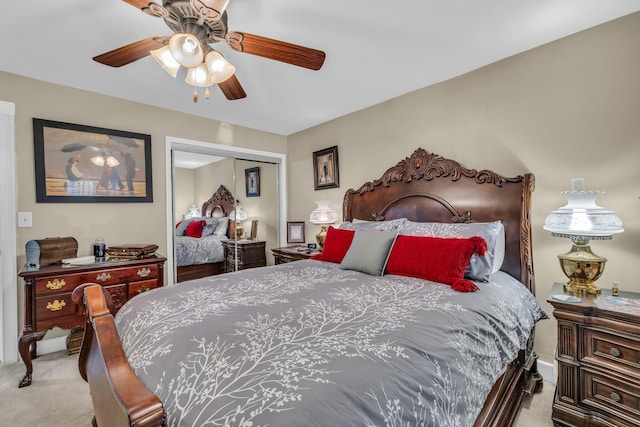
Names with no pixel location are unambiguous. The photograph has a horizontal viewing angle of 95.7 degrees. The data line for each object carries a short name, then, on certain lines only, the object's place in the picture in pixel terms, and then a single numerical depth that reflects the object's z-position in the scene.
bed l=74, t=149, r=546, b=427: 0.74
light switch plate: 2.52
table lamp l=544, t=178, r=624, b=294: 1.65
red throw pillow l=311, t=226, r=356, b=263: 2.53
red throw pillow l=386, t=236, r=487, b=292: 1.82
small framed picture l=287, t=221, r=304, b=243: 4.22
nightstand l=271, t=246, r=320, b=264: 3.44
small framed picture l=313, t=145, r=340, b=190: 3.76
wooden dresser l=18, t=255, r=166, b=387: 2.17
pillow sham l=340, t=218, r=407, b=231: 2.62
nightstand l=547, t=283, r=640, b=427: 1.46
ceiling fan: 1.37
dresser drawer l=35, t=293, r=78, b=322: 2.21
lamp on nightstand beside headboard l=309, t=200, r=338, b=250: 3.55
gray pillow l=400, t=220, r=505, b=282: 1.90
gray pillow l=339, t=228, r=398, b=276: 2.12
